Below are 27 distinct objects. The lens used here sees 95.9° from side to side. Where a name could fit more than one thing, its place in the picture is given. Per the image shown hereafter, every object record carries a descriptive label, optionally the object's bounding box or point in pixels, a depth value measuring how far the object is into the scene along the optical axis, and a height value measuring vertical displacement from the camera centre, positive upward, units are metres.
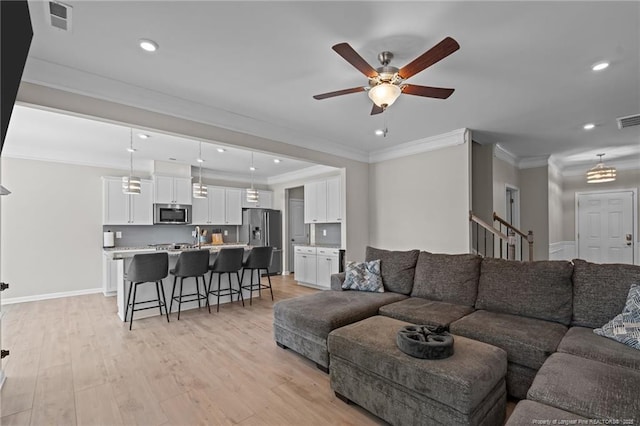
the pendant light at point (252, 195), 5.56 +0.38
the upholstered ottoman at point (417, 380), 1.61 -1.03
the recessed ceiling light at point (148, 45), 2.22 +1.33
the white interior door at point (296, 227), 8.03 -0.36
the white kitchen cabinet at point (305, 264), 6.21 -1.11
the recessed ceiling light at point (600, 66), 2.54 +1.32
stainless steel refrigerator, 7.56 -0.42
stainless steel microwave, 6.25 +0.02
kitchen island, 4.13 -1.11
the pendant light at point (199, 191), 5.15 +0.42
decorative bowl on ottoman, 1.78 -0.82
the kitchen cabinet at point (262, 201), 7.77 +0.36
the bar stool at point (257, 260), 4.90 -0.79
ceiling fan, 1.99 +1.08
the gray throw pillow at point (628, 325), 1.92 -0.78
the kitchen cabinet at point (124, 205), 5.76 +0.21
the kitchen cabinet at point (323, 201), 6.04 +0.29
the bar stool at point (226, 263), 4.52 -0.77
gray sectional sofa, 1.45 -0.89
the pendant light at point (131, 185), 4.40 +0.46
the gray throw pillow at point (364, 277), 3.55 -0.79
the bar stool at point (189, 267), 4.16 -0.77
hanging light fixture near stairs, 5.70 +0.79
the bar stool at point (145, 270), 3.75 -0.74
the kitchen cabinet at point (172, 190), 6.19 +0.56
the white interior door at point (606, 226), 6.27 -0.29
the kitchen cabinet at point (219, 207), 6.94 +0.19
